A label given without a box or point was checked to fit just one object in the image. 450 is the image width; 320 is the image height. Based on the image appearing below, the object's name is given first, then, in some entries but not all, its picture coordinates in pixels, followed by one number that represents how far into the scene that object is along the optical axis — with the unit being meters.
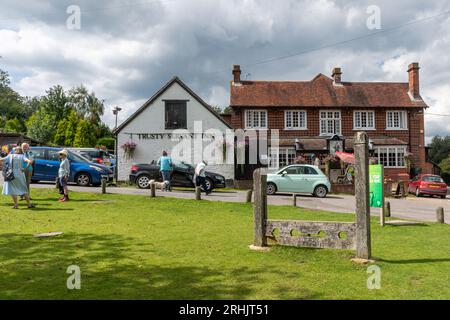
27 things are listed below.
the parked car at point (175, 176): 21.58
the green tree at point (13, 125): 67.25
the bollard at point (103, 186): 17.31
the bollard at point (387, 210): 14.43
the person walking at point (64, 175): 14.82
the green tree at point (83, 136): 60.38
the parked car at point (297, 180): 21.44
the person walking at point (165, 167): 19.47
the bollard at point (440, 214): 12.92
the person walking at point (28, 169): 13.48
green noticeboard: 11.40
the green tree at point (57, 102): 77.31
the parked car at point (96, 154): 31.41
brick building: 33.78
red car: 26.75
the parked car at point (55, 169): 20.44
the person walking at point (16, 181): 12.60
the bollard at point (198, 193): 16.61
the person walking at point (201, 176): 19.14
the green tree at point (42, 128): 63.78
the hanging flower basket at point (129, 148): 28.28
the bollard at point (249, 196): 16.78
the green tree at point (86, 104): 75.47
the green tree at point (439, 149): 96.50
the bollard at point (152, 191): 17.11
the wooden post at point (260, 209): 8.12
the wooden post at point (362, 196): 7.16
